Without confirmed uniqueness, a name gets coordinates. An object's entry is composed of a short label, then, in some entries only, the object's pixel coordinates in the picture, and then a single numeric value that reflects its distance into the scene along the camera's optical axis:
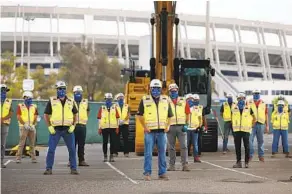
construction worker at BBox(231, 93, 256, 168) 18.16
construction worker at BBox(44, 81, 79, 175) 15.97
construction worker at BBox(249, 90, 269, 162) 20.55
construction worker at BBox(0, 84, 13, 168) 18.62
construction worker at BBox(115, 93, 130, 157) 22.91
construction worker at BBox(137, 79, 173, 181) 14.83
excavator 21.59
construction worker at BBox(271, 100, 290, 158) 22.53
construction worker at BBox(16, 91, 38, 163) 19.83
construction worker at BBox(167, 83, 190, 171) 16.55
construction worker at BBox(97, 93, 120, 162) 20.78
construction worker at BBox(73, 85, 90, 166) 18.73
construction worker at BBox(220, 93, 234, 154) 24.62
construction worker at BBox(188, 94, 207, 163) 20.00
